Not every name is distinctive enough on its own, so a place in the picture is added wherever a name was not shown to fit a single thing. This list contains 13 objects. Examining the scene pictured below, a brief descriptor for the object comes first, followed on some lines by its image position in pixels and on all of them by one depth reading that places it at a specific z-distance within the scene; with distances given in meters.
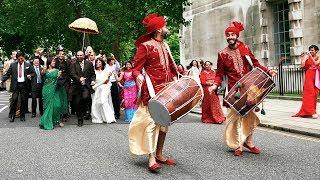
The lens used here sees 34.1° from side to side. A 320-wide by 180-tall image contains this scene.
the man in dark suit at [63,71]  12.99
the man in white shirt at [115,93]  15.18
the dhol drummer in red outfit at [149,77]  7.13
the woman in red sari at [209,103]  13.64
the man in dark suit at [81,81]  12.94
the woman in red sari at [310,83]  13.21
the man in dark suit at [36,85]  15.46
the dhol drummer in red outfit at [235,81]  8.03
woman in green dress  12.38
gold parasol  16.98
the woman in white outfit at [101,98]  14.02
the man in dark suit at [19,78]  14.55
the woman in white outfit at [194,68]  17.59
